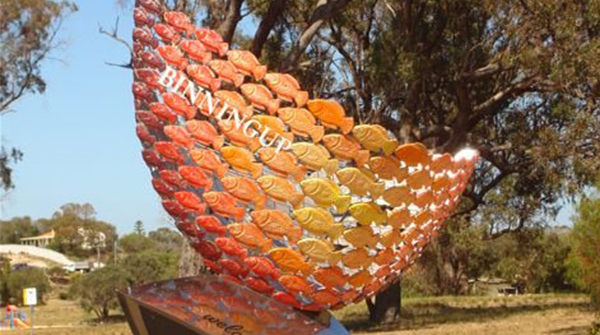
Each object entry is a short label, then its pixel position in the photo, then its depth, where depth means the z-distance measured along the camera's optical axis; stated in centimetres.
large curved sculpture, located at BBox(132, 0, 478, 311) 991
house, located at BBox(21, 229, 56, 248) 10084
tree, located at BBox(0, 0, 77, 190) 3247
